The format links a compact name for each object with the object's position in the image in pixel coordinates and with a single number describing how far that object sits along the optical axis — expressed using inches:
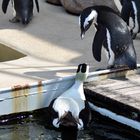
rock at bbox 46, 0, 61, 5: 488.0
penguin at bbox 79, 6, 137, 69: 325.9
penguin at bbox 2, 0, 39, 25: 433.6
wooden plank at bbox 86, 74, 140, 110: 298.3
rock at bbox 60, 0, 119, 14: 450.5
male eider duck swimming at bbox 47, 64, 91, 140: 293.0
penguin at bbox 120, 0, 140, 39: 394.3
